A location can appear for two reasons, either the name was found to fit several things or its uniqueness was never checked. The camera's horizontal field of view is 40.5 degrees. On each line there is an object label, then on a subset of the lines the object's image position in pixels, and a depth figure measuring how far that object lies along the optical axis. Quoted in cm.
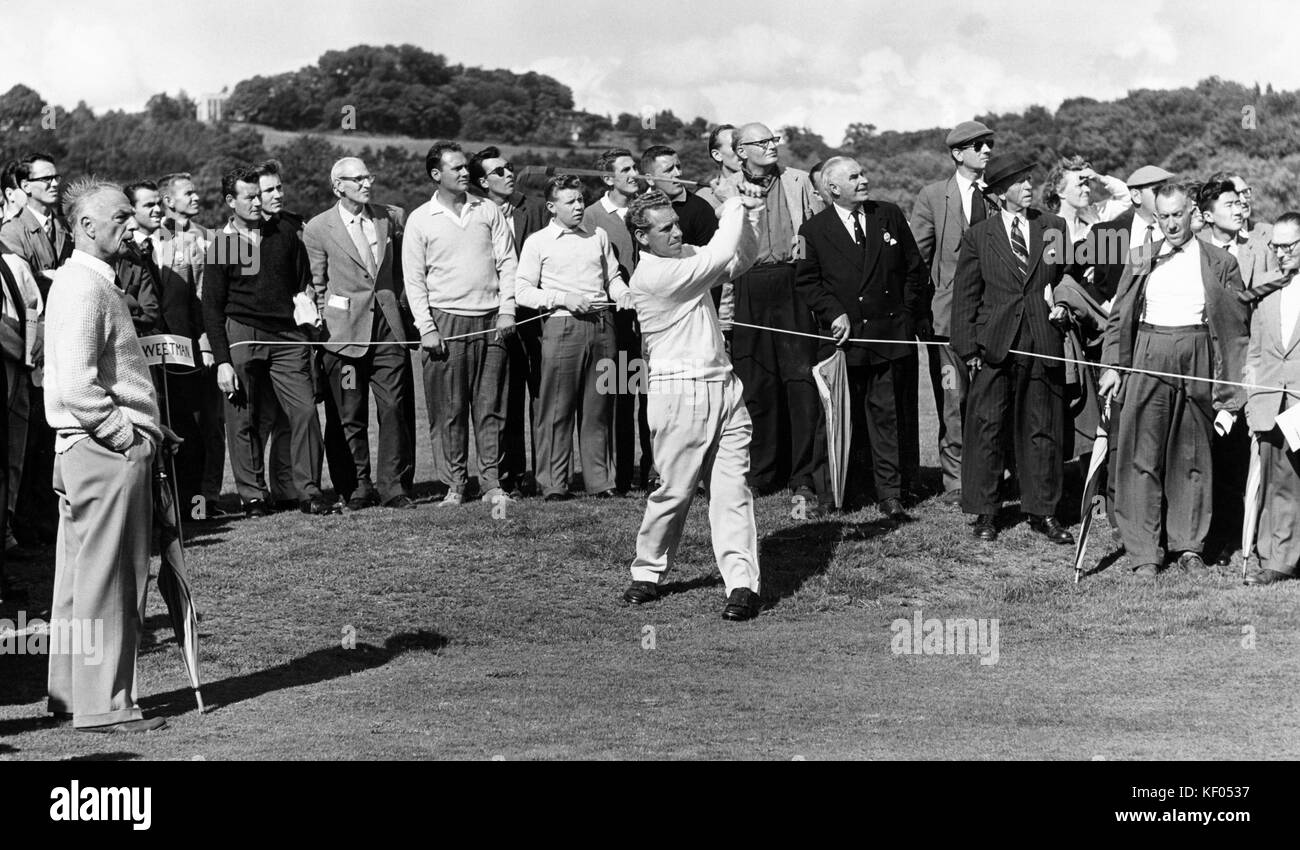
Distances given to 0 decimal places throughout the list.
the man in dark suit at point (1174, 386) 1259
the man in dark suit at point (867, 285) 1407
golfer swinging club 1138
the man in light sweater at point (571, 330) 1457
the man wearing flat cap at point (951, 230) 1468
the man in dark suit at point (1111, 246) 1390
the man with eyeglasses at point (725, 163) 1478
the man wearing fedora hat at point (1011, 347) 1355
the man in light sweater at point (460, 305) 1455
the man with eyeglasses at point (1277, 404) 1230
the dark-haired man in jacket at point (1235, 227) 1356
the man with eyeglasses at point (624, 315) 1503
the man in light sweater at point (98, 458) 862
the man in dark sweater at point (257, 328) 1445
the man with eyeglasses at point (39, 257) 1345
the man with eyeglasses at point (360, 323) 1470
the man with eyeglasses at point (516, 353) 1509
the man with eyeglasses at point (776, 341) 1462
